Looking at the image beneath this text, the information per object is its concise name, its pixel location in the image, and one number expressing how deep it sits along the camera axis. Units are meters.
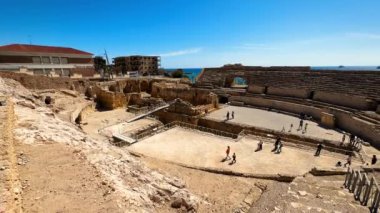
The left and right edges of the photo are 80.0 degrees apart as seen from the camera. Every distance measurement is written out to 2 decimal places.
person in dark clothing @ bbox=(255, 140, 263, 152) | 14.77
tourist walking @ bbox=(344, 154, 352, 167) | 12.15
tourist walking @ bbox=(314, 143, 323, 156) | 13.99
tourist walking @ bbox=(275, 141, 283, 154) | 14.33
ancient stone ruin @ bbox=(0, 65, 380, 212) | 5.38
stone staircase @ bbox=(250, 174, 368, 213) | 6.75
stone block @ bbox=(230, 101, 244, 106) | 27.06
